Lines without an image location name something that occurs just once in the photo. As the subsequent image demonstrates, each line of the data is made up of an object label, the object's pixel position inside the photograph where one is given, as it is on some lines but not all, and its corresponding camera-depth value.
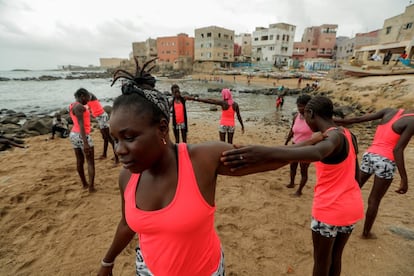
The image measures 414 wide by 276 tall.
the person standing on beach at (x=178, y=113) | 6.29
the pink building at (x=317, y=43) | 55.06
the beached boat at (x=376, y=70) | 18.14
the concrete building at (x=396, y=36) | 24.17
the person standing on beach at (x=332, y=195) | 2.07
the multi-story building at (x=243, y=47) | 65.26
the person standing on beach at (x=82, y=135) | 4.41
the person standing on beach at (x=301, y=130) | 4.14
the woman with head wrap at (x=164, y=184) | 1.18
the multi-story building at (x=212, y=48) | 56.25
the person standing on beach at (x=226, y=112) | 6.24
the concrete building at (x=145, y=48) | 69.81
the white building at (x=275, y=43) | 56.62
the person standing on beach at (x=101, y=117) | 5.99
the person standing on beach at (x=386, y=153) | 2.84
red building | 61.78
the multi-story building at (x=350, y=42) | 48.53
